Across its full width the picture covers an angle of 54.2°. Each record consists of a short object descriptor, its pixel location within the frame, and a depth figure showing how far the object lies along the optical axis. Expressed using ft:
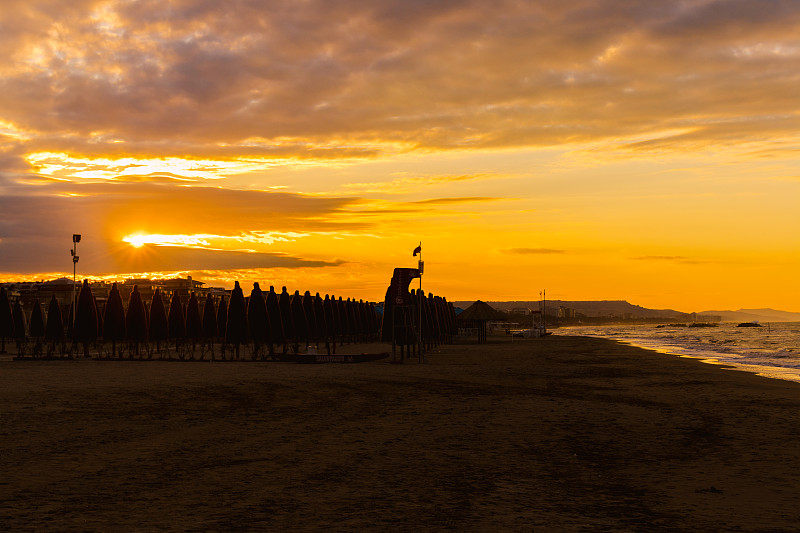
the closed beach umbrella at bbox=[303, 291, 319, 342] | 152.97
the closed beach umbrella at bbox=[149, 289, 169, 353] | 139.44
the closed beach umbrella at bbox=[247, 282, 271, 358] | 121.90
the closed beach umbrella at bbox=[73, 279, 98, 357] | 125.49
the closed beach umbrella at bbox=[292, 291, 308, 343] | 141.18
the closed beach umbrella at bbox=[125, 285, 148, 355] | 131.13
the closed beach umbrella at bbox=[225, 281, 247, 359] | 121.09
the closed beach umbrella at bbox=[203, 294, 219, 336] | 140.36
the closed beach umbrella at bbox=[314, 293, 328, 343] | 159.63
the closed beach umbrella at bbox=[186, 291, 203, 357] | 140.20
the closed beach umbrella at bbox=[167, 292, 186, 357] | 141.38
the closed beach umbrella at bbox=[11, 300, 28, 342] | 150.82
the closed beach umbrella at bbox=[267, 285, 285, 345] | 125.80
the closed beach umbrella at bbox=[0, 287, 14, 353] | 141.90
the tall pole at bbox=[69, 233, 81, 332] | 163.72
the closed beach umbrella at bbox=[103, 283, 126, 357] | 130.82
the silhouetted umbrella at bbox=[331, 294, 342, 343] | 175.50
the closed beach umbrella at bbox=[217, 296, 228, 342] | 143.13
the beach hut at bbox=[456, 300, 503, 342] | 217.15
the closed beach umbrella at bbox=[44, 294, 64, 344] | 136.05
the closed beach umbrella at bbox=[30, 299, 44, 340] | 152.87
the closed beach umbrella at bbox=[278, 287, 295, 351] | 132.46
